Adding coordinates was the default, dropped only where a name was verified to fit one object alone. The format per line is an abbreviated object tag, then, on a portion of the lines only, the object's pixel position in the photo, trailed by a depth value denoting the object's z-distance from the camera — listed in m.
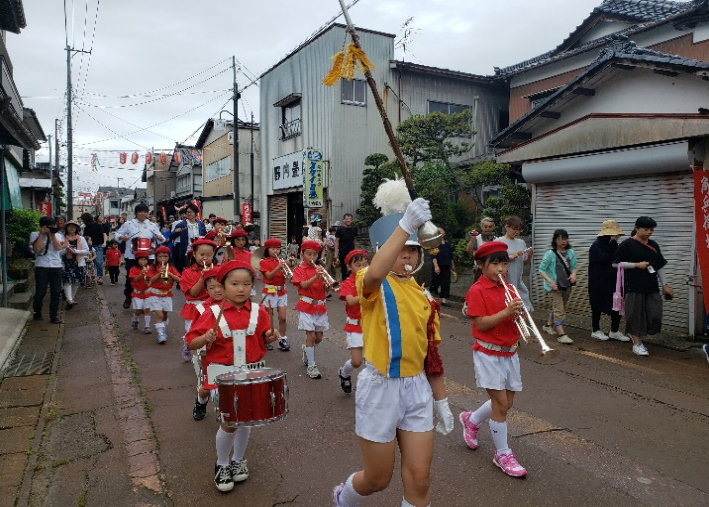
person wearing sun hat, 8.89
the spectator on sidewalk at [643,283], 7.81
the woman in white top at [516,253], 7.86
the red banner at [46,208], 20.22
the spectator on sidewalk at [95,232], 15.18
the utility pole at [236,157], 24.45
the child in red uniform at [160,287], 8.92
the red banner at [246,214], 28.02
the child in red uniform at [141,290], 9.16
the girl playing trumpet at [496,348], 4.09
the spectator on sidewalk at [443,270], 12.16
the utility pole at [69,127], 29.22
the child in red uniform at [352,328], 5.80
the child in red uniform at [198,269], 6.84
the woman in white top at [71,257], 11.57
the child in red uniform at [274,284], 8.04
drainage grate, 6.77
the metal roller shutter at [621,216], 9.16
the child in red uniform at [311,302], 6.78
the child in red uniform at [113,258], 16.44
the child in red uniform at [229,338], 3.88
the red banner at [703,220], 7.80
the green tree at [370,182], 19.39
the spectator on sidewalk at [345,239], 14.73
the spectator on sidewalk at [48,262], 9.46
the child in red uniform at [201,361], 4.68
